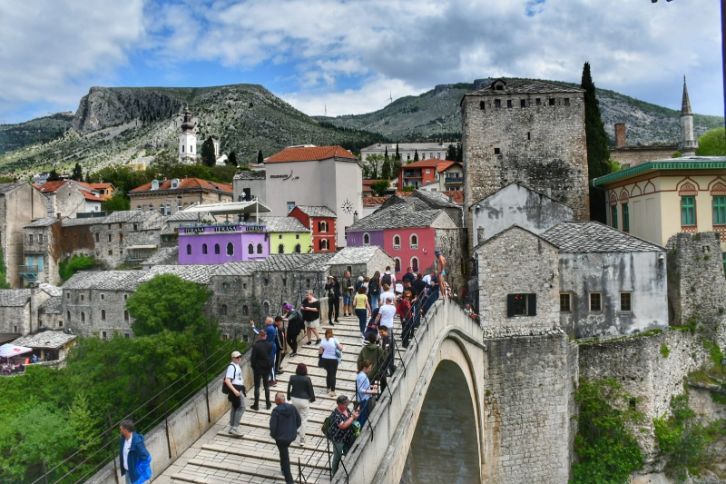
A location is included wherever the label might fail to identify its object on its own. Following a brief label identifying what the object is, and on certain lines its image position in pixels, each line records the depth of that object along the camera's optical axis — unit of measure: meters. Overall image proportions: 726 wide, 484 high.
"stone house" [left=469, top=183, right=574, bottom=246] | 26.94
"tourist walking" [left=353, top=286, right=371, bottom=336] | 13.50
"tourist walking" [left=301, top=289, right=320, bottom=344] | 13.19
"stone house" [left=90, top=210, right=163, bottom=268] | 51.69
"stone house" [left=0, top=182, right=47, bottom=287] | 53.84
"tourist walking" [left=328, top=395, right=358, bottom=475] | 8.12
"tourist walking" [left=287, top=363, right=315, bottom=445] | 8.96
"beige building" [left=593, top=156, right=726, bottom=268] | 22.14
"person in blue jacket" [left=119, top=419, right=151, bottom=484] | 7.34
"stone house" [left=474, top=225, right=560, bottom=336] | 19.89
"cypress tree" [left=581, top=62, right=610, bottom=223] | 32.34
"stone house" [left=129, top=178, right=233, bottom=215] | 64.62
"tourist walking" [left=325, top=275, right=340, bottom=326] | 15.02
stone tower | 28.77
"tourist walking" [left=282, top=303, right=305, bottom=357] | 12.73
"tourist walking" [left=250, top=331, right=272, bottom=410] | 10.20
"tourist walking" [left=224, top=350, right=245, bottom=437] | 9.50
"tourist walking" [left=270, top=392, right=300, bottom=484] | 7.92
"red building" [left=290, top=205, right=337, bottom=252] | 47.34
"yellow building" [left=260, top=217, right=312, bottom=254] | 43.69
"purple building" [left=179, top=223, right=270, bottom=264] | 41.78
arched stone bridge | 8.91
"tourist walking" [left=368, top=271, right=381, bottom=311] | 14.77
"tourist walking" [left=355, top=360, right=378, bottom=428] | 9.04
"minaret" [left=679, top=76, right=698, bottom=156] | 36.41
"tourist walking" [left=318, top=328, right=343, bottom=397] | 10.62
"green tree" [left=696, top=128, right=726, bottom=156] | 39.84
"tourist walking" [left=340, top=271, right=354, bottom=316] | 16.75
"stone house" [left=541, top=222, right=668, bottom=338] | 20.61
